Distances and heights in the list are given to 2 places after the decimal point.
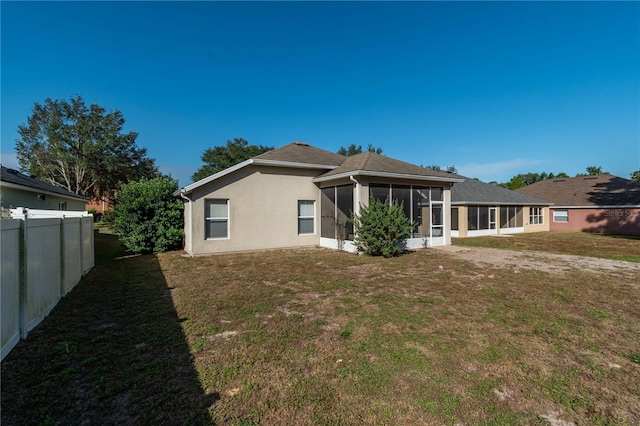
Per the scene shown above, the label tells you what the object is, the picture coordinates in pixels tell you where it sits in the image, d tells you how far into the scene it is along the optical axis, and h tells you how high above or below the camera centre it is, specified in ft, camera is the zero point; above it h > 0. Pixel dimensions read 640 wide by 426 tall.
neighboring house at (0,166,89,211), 33.14 +3.09
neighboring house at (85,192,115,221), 122.37 +5.03
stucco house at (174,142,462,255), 36.05 +1.93
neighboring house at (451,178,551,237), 62.49 +0.49
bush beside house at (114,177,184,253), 36.76 -0.30
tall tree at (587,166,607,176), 185.29 +28.05
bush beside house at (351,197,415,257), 33.09 -1.69
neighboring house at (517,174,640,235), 74.08 +2.20
